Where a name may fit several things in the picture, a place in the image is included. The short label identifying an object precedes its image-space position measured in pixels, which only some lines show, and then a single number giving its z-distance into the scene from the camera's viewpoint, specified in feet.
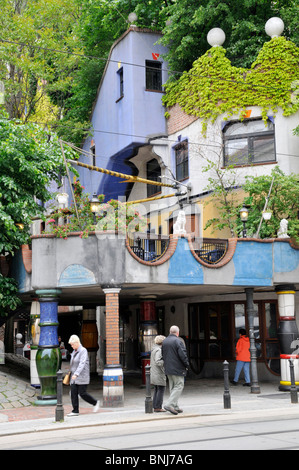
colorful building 50.08
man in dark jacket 41.19
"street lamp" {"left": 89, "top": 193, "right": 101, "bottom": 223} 50.34
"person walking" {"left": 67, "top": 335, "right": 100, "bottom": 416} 42.14
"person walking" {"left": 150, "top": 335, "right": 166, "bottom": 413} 42.63
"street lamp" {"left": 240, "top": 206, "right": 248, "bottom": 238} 56.70
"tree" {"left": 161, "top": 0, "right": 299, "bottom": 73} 77.56
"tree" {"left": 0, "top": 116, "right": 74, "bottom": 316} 56.24
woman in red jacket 60.54
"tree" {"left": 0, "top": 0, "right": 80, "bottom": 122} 88.22
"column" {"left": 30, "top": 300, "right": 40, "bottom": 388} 55.47
